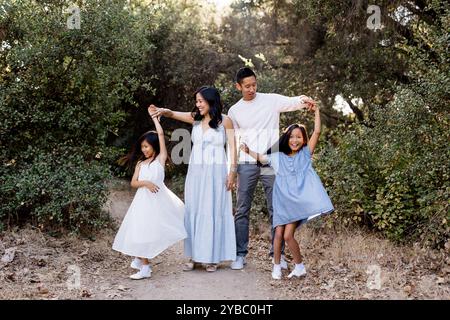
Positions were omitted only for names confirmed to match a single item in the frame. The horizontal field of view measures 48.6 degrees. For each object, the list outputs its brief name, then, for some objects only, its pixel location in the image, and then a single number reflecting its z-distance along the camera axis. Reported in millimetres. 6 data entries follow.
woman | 5758
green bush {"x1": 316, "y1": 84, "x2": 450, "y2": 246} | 6285
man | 5832
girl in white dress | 5602
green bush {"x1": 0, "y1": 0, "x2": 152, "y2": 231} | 7008
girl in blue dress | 5406
